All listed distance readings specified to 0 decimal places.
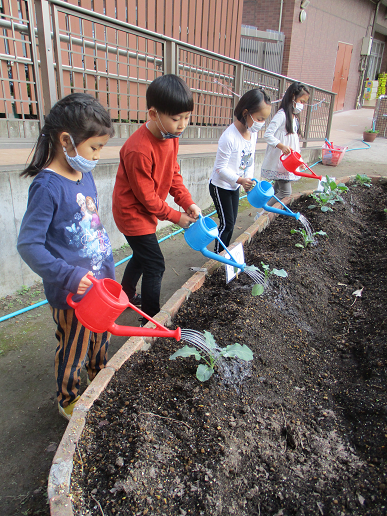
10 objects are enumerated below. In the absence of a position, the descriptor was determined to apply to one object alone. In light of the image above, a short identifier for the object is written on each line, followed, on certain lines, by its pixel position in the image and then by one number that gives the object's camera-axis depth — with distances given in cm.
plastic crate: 766
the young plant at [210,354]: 163
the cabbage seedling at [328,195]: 420
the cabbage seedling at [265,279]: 230
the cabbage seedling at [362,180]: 560
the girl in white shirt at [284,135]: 379
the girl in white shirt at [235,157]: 291
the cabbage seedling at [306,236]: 332
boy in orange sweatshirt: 192
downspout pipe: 1832
